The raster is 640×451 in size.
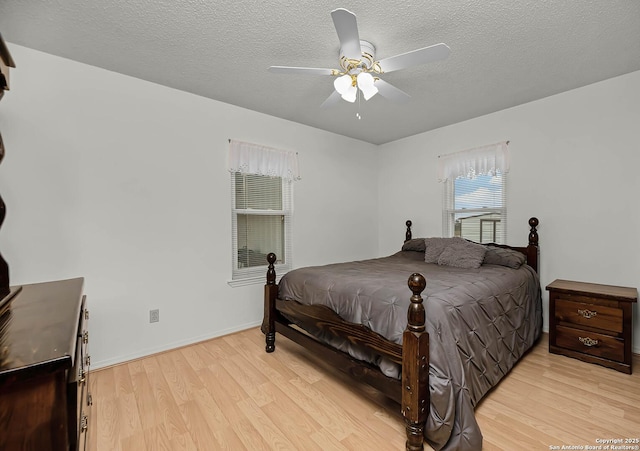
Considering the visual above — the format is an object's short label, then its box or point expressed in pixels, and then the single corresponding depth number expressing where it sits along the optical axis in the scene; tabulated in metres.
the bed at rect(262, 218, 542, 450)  1.54
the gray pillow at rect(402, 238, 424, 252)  3.69
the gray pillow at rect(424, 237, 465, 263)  3.31
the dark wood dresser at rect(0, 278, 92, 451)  0.66
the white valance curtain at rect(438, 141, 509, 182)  3.38
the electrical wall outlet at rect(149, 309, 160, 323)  2.70
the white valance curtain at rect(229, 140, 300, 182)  3.20
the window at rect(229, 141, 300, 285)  3.27
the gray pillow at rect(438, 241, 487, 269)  2.92
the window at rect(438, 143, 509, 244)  3.44
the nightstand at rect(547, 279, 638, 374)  2.30
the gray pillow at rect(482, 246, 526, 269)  2.87
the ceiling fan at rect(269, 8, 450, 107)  1.55
